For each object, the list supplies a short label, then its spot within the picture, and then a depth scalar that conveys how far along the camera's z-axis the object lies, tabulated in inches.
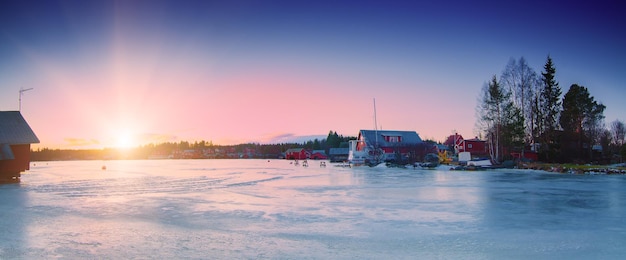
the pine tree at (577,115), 1457.9
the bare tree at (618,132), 2706.7
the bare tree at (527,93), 1617.9
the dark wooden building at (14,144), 1028.5
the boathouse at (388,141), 2384.4
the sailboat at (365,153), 2211.2
